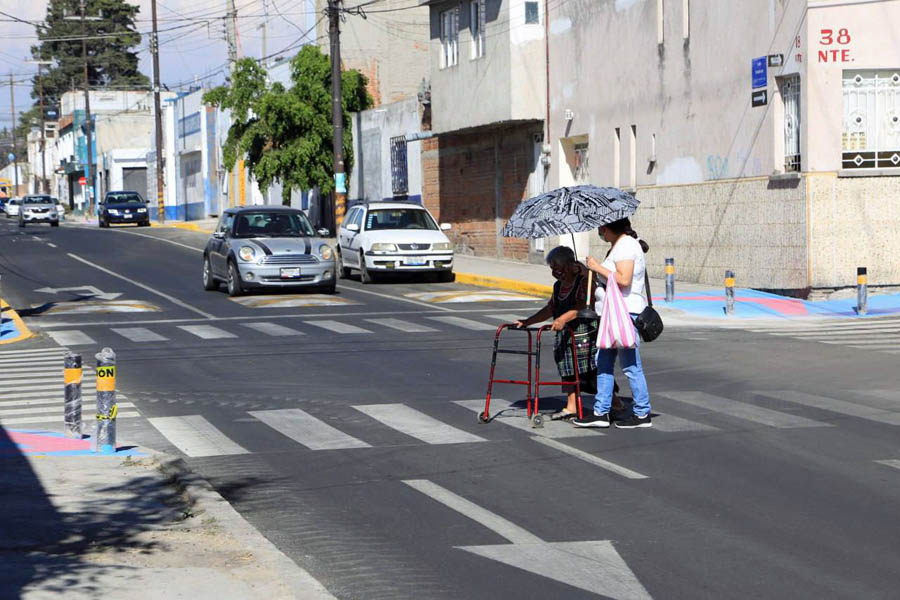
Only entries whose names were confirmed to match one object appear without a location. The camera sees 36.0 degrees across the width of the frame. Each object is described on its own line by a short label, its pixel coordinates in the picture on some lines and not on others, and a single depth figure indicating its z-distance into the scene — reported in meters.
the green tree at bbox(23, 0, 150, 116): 119.25
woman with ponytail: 11.00
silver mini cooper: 26.22
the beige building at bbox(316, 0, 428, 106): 52.34
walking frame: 11.35
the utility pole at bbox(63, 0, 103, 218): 85.81
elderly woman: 11.32
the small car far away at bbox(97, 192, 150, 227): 65.19
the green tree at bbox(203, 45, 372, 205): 47.66
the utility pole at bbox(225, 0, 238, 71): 64.75
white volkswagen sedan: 29.70
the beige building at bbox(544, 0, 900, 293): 23.66
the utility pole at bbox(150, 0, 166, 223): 66.88
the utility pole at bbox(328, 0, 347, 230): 38.66
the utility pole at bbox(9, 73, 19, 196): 143.84
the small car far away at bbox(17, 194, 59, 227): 66.62
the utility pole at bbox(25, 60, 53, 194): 133.12
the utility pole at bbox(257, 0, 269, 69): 66.94
